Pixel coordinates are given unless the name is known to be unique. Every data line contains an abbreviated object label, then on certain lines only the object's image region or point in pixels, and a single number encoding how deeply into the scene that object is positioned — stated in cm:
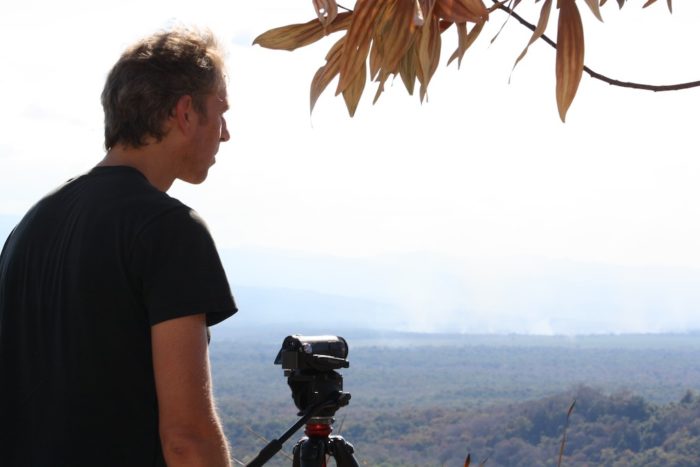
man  281
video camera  328
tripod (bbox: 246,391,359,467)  337
